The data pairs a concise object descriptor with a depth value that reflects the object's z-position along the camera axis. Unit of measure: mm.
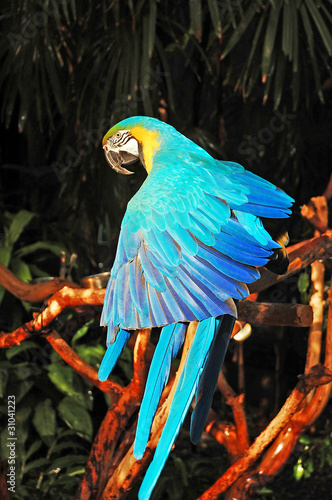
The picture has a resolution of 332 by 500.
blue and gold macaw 3786
